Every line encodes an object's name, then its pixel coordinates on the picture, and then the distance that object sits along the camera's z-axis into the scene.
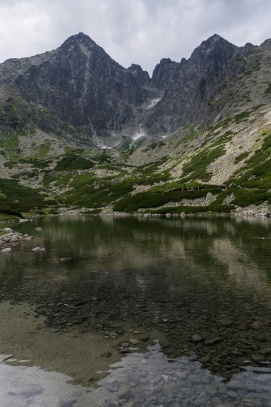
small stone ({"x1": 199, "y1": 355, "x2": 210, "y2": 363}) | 11.95
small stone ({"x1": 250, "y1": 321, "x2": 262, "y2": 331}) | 14.67
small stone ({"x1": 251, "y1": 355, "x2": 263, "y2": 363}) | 11.91
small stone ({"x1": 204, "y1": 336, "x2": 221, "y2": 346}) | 13.39
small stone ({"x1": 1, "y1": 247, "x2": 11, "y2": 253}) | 40.10
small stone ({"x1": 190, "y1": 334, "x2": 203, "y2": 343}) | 13.65
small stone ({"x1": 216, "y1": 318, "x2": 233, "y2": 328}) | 15.23
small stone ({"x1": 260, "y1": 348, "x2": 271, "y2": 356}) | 12.41
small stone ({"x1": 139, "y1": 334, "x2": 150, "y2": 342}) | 14.07
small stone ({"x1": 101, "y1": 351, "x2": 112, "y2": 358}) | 12.70
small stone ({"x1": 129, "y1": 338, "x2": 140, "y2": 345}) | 13.77
